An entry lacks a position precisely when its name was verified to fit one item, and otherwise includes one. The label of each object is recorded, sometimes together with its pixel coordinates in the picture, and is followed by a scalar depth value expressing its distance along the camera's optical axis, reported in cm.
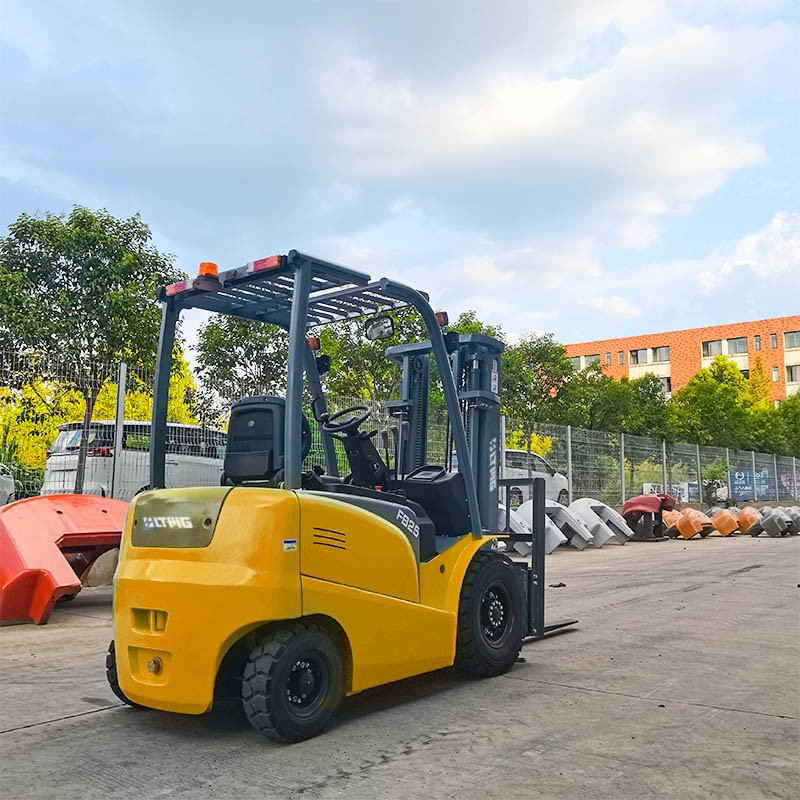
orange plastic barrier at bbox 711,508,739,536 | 2347
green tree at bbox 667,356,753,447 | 4534
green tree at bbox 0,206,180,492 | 1642
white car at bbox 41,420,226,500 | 1113
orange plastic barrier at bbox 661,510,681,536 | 2181
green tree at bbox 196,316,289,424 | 1251
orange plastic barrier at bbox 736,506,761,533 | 2434
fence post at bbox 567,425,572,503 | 2131
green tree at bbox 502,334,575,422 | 3625
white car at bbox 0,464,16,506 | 1116
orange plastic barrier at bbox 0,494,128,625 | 788
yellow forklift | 416
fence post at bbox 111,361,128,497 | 1176
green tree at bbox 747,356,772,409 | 6739
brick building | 8706
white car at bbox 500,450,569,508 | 1989
